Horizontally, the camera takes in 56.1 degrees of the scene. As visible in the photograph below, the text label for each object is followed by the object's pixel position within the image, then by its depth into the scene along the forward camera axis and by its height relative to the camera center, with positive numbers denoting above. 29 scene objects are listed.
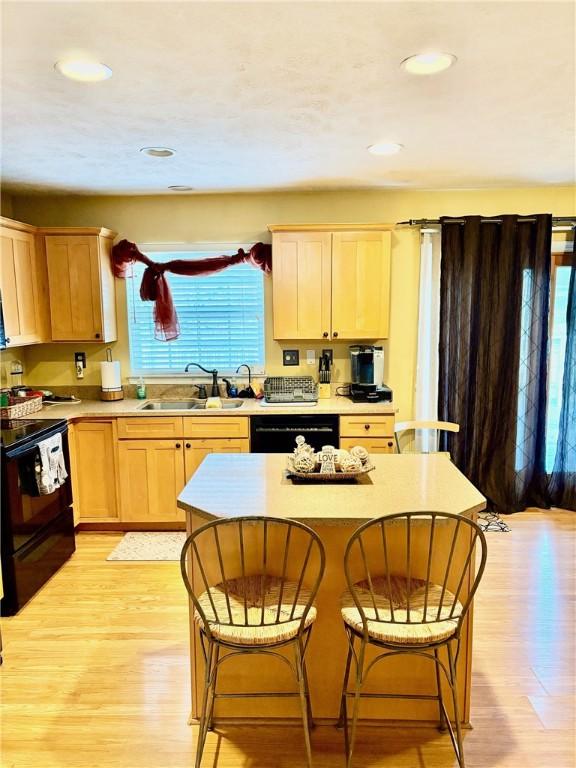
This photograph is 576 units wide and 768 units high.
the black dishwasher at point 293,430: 3.99 -0.81
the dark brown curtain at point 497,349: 4.27 -0.25
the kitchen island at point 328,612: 2.06 -1.16
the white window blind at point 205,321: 4.60 +0.00
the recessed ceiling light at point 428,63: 2.02 +0.97
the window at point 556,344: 4.46 -0.22
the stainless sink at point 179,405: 4.33 -0.68
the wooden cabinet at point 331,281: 4.19 +0.30
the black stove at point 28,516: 3.04 -1.17
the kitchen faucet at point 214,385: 4.52 -0.53
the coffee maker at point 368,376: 4.18 -0.45
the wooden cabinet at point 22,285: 3.81 +0.28
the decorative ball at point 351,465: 2.32 -0.62
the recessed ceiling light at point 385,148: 3.10 +1.00
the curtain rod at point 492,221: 4.24 +0.77
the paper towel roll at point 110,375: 4.45 -0.43
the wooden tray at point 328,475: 2.31 -0.66
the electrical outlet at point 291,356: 4.59 -0.30
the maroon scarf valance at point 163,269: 4.44 +0.43
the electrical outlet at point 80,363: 4.61 -0.34
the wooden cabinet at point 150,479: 4.07 -1.19
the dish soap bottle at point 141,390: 4.59 -0.57
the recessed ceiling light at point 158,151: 3.11 +0.99
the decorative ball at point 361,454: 2.38 -0.59
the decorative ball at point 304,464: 2.31 -0.61
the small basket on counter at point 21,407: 3.78 -0.60
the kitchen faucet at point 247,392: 4.54 -0.60
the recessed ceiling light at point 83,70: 2.05 +0.98
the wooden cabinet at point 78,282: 4.20 +0.32
